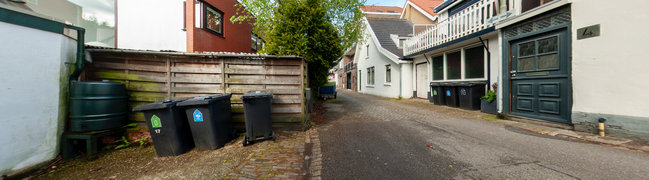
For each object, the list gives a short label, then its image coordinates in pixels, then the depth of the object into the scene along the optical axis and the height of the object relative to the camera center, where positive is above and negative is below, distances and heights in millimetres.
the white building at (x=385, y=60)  11812 +2018
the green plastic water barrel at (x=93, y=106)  3420 -282
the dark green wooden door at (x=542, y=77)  4430 +268
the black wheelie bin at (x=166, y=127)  3287 -611
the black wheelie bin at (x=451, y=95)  7736 -242
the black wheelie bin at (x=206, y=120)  3364 -526
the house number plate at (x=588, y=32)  3877 +1099
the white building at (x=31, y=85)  2732 +64
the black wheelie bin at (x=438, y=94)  8453 -224
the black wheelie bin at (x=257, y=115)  3631 -478
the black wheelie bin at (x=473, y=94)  7039 -186
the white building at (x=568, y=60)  3502 +615
